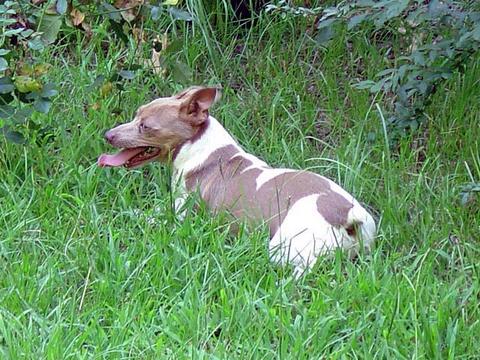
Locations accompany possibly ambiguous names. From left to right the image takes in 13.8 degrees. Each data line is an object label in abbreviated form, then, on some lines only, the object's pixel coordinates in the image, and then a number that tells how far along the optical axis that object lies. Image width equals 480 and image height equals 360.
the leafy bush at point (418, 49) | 8.99
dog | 8.31
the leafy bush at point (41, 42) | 9.37
